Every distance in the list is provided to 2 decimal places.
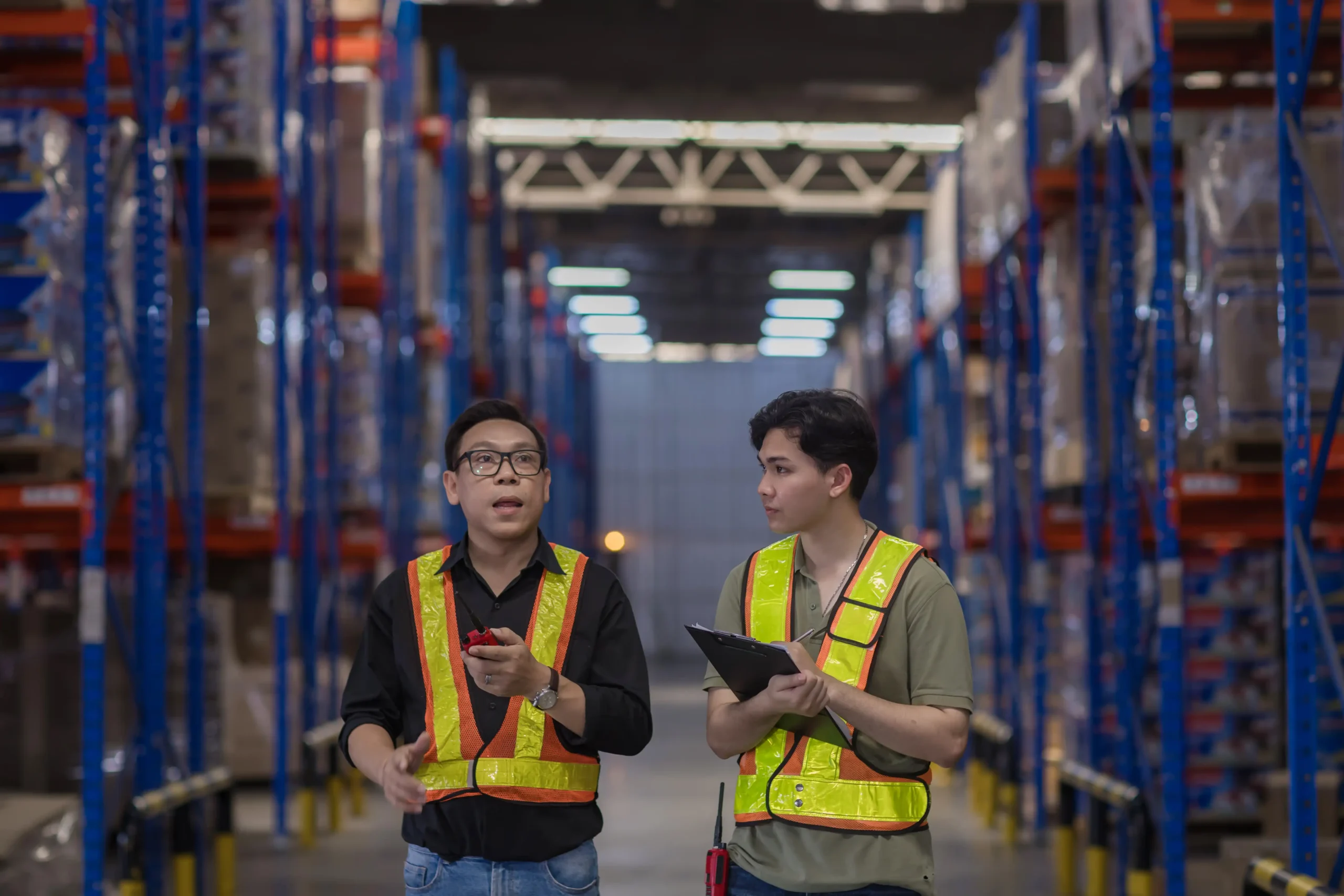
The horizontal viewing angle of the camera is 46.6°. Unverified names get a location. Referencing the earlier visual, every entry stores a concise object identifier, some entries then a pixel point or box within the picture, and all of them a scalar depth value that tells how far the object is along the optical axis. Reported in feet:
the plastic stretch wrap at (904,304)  49.21
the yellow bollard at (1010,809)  29.94
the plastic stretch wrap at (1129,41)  21.68
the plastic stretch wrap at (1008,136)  31.99
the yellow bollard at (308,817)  28.66
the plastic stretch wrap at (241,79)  26.22
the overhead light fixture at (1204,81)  23.84
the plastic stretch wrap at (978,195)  36.22
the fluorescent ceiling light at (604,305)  97.81
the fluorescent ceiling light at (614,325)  104.47
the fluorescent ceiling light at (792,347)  115.03
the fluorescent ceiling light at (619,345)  112.06
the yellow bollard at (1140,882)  20.40
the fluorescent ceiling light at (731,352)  118.83
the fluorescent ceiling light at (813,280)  91.48
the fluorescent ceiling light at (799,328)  107.04
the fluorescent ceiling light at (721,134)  61.36
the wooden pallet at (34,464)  19.38
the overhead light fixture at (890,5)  46.88
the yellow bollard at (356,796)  33.81
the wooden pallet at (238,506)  28.63
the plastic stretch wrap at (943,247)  43.37
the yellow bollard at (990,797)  32.81
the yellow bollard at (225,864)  22.86
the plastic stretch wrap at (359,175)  34.73
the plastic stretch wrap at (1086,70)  25.27
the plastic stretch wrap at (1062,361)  27.78
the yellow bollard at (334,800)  30.96
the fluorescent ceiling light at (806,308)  100.07
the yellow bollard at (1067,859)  24.89
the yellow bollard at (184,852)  20.93
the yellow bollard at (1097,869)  22.45
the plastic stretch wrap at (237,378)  27.94
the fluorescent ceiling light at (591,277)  90.79
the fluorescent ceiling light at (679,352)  116.47
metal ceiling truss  67.72
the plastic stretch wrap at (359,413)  34.83
